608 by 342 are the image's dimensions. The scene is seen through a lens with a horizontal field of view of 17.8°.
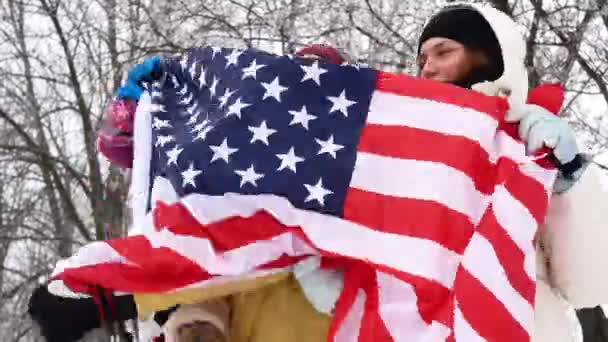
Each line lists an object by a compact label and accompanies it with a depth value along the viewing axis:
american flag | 3.74
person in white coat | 3.84
